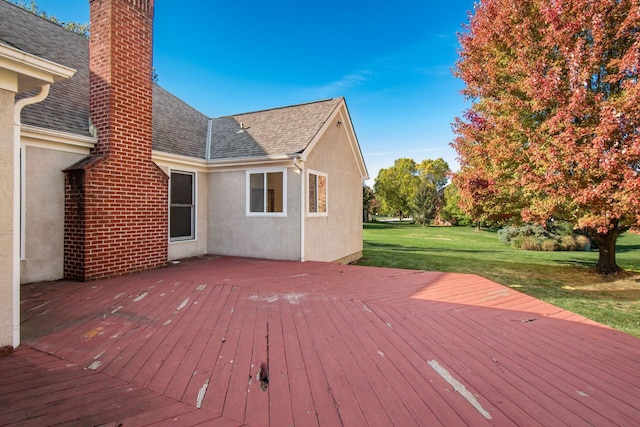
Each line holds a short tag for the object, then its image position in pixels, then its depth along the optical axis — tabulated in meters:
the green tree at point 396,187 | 49.03
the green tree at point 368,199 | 46.73
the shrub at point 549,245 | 19.67
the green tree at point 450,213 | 40.62
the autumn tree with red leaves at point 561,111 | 7.77
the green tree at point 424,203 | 42.25
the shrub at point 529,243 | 19.94
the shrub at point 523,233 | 20.47
